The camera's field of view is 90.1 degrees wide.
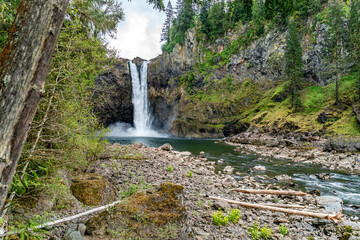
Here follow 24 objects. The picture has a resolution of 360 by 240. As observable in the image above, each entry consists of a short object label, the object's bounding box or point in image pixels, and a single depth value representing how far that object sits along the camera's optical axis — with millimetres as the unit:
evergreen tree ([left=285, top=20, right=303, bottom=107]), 32344
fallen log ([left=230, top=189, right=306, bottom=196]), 7449
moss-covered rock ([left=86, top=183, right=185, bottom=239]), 3273
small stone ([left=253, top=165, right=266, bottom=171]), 12647
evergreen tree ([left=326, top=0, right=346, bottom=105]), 26984
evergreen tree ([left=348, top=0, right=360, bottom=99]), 25359
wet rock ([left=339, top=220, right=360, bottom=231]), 4936
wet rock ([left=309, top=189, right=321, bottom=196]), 7929
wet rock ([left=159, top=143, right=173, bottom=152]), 19000
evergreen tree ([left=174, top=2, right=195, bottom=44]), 59375
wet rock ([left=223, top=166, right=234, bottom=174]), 11743
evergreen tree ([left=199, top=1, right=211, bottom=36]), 61159
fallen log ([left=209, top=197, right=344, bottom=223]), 5250
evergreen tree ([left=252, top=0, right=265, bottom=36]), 48262
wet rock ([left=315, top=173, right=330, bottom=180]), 10517
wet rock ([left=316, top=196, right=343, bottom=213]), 6103
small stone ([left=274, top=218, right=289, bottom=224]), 5096
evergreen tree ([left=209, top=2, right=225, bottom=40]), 57772
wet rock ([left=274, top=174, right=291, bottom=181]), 10324
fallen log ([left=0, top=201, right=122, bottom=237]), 2318
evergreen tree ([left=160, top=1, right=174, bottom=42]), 73775
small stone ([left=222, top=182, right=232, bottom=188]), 8282
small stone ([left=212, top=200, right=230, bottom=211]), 5535
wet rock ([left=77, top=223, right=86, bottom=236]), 3174
